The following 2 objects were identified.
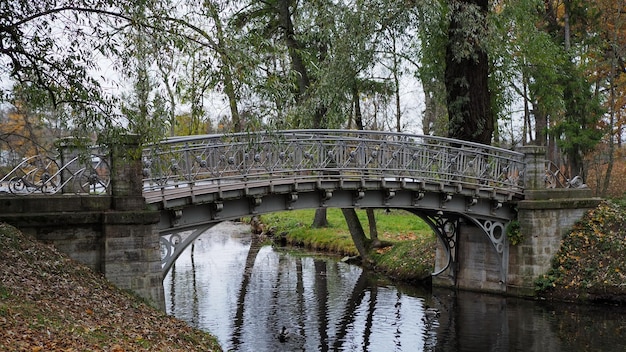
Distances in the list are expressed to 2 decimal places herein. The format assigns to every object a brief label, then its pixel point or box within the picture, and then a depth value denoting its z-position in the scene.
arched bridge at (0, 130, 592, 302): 12.10
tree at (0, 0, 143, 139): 9.95
